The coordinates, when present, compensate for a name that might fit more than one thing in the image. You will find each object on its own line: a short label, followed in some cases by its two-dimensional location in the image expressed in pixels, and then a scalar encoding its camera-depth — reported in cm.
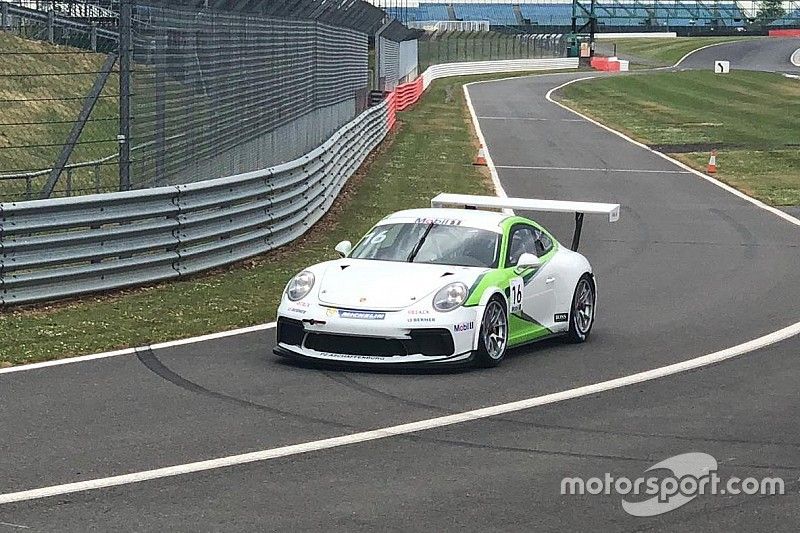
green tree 17554
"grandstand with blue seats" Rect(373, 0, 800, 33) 14512
